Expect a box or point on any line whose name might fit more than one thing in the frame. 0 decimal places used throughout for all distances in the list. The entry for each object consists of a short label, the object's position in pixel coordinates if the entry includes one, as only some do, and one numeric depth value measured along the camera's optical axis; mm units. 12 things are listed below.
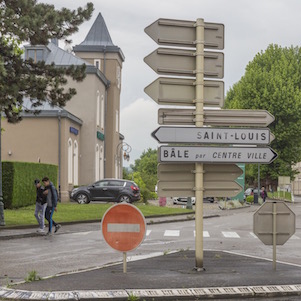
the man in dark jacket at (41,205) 21406
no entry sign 9914
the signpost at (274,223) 10562
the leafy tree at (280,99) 67269
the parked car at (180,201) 58231
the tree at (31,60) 21484
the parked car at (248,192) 81362
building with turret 45750
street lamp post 61981
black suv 42719
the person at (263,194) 61531
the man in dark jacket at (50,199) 21358
